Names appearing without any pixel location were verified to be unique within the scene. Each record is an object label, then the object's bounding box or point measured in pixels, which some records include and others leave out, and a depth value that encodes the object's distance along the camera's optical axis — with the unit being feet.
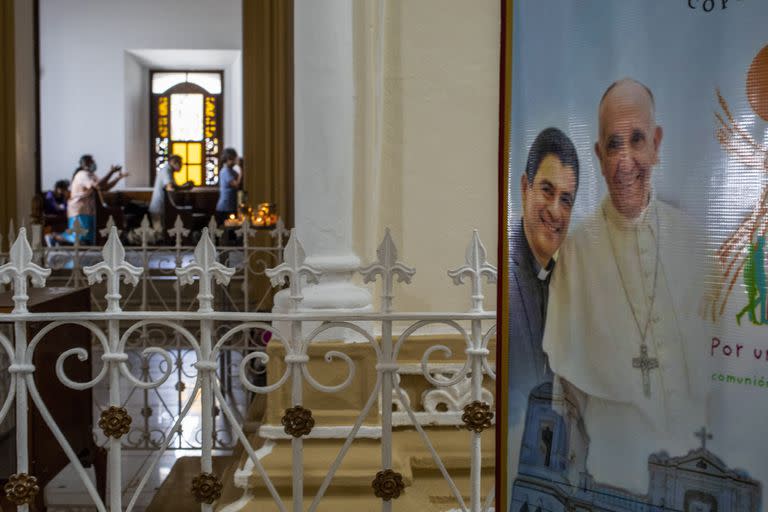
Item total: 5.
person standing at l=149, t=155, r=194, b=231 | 49.24
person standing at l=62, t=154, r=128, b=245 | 45.55
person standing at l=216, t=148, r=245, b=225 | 47.06
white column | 10.97
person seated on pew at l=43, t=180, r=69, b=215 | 54.39
